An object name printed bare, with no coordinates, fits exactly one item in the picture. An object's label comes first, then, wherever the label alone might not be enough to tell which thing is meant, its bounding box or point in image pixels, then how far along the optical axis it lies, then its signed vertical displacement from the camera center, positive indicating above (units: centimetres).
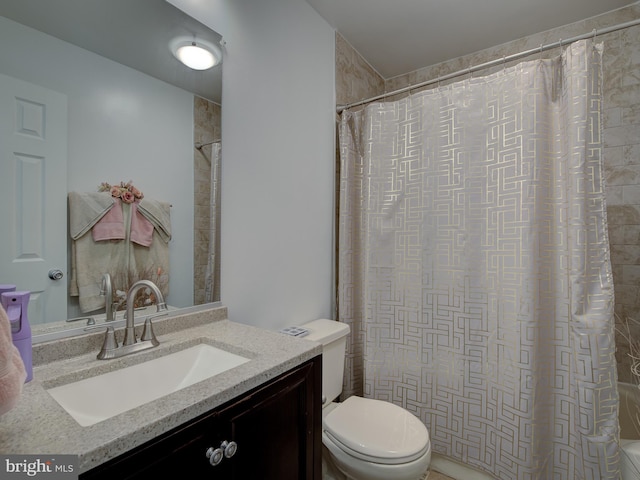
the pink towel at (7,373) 50 -22
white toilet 118 -79
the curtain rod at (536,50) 123 +85
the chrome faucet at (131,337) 91 -29
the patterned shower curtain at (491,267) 128 -12
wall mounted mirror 83 +39
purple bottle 72 -18
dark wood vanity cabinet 60 -47
